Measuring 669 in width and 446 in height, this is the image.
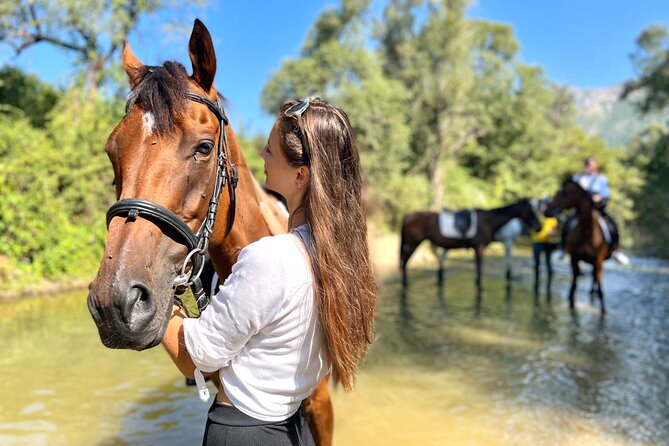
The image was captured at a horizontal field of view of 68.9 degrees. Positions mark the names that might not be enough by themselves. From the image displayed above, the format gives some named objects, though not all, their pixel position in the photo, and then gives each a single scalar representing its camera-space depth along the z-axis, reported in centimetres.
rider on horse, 870
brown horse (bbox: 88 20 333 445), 125
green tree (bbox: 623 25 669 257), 2027
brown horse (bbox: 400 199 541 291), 1091
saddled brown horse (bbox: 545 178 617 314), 821
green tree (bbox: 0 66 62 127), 1331
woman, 124
